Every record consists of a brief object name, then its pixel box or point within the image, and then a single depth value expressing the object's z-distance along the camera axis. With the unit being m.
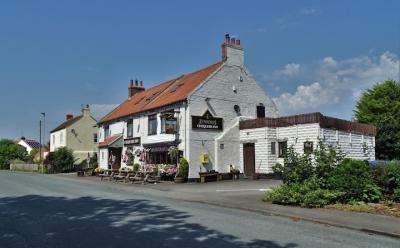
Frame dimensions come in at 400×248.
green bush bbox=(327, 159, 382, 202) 14.67
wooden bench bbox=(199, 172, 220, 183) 28.16
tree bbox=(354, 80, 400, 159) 44.69
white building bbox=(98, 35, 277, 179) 29.36
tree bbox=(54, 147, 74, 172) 50.56
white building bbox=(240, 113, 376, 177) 26.92
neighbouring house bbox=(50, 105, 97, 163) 57.06
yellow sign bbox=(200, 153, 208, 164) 29.09
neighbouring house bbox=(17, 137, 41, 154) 106.03
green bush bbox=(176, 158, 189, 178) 27.84
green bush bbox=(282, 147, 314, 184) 16.28
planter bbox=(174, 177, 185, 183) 27.63
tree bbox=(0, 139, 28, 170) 80.00
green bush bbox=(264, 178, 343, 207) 14.39
